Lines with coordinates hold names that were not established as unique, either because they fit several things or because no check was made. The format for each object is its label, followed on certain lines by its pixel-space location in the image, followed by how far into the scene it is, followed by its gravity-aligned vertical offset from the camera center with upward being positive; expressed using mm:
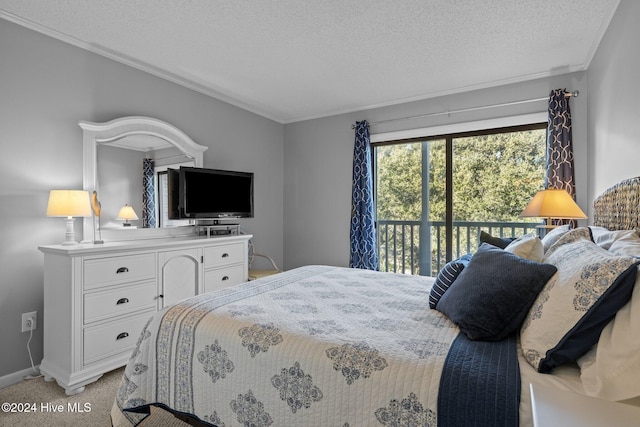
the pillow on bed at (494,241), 1948 -179
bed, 951 -480
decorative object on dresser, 2549 -42
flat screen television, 3164 +189
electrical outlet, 2338 -756
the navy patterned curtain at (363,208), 4051 +38
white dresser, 2141 -611
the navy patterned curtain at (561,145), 3031 +589
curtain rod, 3035 +1072
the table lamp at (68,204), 2254 +61
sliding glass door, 3492 +216
